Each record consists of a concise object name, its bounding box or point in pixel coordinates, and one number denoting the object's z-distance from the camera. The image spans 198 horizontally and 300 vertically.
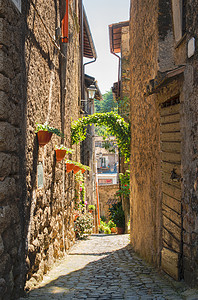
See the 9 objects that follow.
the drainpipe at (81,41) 11.26
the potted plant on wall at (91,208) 12.50
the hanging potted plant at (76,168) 7.14
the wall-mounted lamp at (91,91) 10.17
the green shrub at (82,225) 8.25
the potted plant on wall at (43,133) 3.88
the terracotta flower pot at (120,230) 11.11
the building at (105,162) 34.58
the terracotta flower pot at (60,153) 5.11
